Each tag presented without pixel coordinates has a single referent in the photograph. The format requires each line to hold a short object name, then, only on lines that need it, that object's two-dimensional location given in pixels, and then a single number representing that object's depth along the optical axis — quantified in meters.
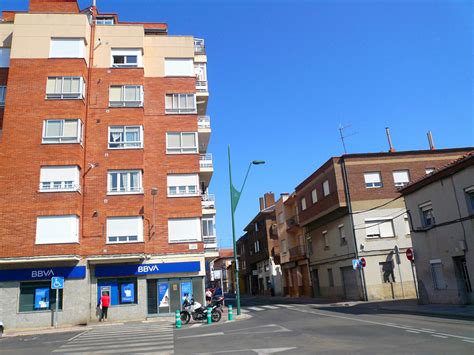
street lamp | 22.92
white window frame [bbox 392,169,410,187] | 32.07
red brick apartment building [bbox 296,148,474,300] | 30.62
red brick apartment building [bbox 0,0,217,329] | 23.27
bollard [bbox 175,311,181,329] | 18.72
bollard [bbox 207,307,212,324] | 19.36
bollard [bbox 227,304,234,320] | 20.33
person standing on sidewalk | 23.39
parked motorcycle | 20.12
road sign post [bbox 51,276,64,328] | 21.95
